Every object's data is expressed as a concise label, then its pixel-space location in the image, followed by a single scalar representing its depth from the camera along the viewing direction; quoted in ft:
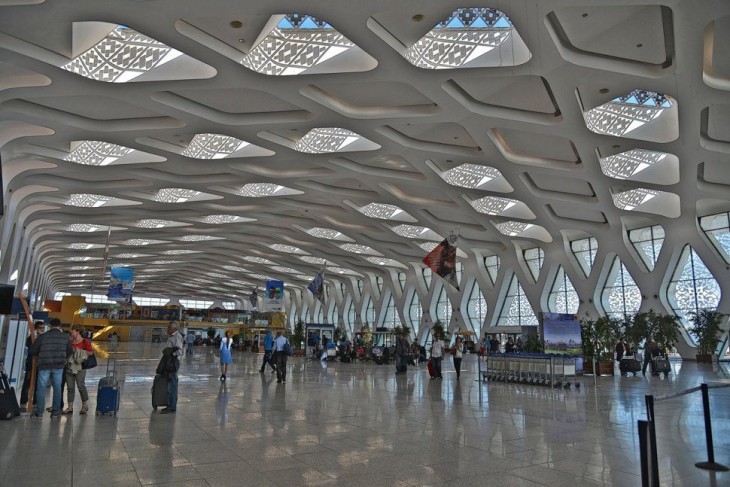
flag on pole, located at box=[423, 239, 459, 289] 51.78
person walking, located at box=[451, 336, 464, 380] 50.88
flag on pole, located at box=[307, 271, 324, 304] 92.69
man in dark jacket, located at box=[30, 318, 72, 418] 25.26
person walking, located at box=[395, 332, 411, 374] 58.49
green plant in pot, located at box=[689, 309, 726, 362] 72.18
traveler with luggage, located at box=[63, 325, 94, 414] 27.04
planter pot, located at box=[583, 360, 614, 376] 56.24
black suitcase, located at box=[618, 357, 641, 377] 54.95
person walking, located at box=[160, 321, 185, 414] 27.78
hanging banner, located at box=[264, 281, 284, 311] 88.31
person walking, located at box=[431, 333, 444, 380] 48.45
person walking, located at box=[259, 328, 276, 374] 57.04
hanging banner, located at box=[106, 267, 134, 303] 99.91
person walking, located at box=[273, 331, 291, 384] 46.37
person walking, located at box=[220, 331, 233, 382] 47.95
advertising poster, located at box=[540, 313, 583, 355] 55.26
